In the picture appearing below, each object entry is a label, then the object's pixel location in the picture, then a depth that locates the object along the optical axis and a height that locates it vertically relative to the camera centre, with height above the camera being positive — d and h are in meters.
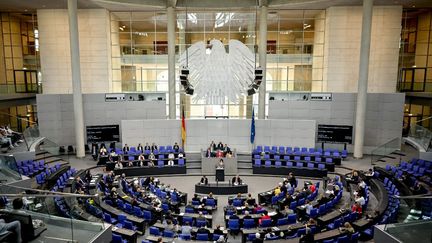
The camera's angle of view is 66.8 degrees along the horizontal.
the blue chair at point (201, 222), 13.20 -5.53
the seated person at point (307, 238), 10.68 -4.98
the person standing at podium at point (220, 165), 19.46 -4.80
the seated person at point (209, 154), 21.16 -4.45
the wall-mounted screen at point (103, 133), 24.28 -3.64
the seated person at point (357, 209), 13.49 -5.08
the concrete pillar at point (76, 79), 21.95 +0.35
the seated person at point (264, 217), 13.07 -5.29
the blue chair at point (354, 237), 11.11 -5.14
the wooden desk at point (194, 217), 13.49 -5.47
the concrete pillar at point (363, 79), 21.80 +0.44
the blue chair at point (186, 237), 12.07 -5.58
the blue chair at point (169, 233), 12.22 -5.54
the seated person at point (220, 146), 22.56 -4.21
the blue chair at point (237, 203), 15.05 -5.40
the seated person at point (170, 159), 20.94 -4.78
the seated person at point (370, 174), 17.80 -4.80
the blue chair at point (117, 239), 11.03 -5.19
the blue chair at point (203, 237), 11.95 -5.53
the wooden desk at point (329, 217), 12.77 -5.19
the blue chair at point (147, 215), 13.83 -5.51
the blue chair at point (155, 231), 12.45 -5.54
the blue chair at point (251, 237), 11.92 -5.50
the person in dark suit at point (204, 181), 17.77 -5.20
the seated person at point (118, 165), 20.31 -5.00
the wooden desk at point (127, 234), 11.57 -5.28
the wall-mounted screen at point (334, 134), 23.92 -3.55
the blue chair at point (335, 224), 12.48 -5.31
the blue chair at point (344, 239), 10.97 -5.12
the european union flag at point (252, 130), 22.26 -3.05
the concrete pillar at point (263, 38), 24.61 +3.52
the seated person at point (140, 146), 22.52 -4.36
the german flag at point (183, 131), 22.44 -3.17
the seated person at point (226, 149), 21.39 -4.29
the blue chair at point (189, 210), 14.44 -5.49
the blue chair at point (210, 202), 15.25 -5.43
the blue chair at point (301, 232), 11.80 -5.27
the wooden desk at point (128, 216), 13.04 -5.35
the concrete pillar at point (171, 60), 24.70 +1.82
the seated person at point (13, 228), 6.28 -2.78
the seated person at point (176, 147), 22.41 -4.31
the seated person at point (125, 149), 22.41 -4.44
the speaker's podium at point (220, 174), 18.91 -5.12
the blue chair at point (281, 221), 12.98 -5.39
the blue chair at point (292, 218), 13.25 -5.37
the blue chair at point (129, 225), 12.59 -5.42
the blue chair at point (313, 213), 13.79 -5.37
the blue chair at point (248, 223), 13.09 -5.52
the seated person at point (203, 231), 12.18 -5.41
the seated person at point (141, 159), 20.69 -4.76
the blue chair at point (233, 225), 12.98 -5.54
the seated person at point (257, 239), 11.19 -5.26
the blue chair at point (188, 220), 13.48 -5.54
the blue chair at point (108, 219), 12.72 -5.21
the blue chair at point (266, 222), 12.86 -5.39
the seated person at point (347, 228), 11.35 -4.99
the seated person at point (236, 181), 17.78 -5.20
